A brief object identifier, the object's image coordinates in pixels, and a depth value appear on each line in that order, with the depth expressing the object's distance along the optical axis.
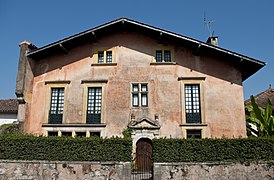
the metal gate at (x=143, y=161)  13.59
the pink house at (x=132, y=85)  17.42
